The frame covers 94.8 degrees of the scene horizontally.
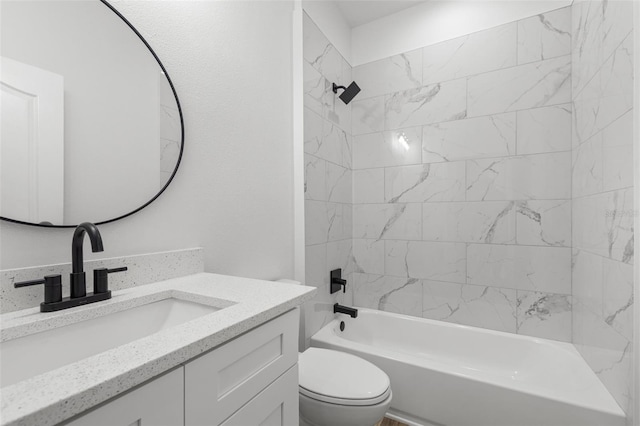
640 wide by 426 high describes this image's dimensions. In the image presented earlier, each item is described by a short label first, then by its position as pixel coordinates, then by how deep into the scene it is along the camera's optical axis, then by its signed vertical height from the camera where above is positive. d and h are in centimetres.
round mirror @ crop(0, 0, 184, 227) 74 +29
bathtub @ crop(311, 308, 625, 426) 133 -90
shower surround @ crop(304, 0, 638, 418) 158 +23
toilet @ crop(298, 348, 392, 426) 119 -75
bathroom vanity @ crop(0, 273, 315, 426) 41 -28
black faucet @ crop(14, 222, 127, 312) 70 -18
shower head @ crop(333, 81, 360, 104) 223 +92
